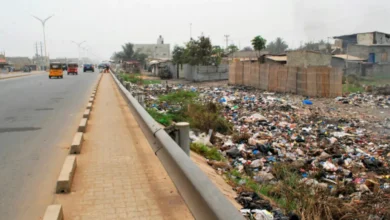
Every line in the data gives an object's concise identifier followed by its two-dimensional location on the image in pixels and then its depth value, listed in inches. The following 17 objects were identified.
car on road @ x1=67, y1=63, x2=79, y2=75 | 1987.7
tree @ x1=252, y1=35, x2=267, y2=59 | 1360.7
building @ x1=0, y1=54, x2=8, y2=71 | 3118.8
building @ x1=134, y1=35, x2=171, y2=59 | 4104.3
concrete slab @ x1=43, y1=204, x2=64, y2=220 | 128.6
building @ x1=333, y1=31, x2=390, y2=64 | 1624.0
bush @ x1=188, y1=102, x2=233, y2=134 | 479.8
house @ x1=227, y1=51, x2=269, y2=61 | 2359.7
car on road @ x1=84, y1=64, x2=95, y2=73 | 2610.0
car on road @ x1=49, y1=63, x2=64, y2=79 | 1547.7
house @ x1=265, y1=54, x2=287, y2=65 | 1393.9
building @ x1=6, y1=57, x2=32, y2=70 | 4244.6
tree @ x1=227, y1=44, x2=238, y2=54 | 2040.1
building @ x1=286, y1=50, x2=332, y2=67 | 1238.3
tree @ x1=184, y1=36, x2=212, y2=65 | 1540.4
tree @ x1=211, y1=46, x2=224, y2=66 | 1552.7
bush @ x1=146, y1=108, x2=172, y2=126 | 448.5
